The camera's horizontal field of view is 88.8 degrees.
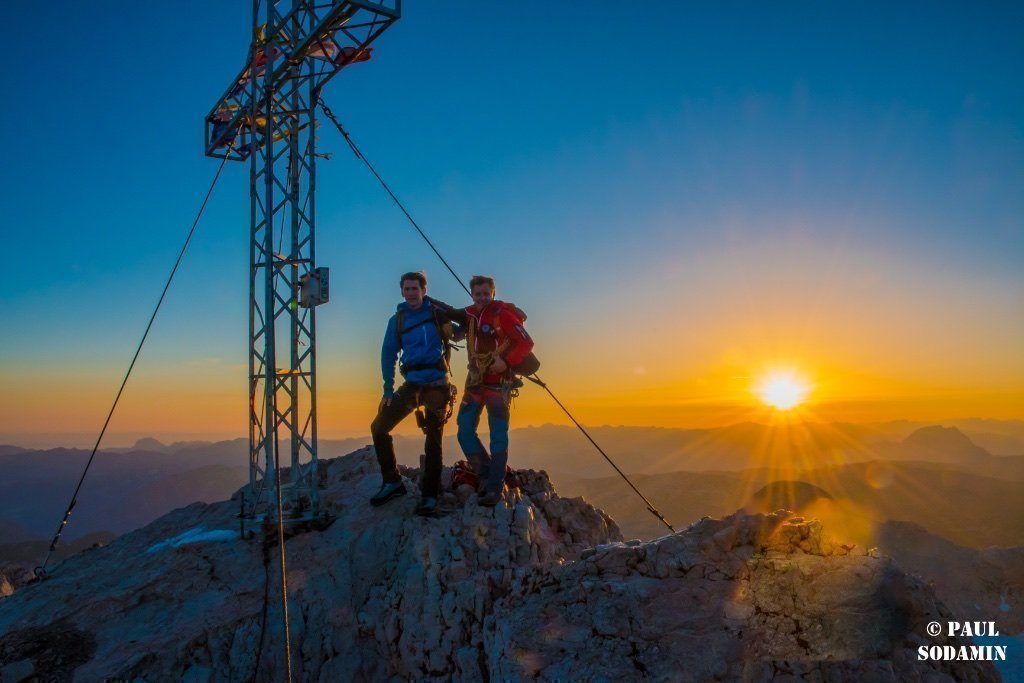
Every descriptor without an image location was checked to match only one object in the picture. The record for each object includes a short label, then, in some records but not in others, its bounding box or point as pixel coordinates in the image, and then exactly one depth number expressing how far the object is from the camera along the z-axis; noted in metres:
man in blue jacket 6.63
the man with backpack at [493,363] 6.50
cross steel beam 7.35
